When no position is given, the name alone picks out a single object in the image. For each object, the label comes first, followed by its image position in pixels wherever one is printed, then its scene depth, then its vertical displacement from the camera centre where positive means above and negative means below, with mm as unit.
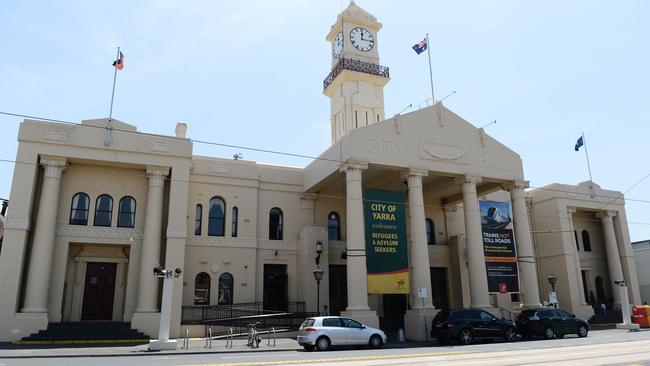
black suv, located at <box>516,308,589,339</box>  24359 -1105
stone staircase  21328 -1164
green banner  25875 +3240
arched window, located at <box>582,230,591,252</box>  40772 +4828
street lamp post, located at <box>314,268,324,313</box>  25172 +1545
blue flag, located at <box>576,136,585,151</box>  38094 +11987
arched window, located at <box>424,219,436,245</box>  34844 +5034
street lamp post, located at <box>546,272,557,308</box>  31281 +1322
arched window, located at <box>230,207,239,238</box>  29234 +4933
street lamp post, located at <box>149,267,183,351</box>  18906 -272
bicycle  20188 -1346
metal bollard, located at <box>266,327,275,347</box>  21691 -1540
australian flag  32281 +16528
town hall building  23953 +4550
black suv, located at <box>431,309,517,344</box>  22094 -1079
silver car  19625 -1179
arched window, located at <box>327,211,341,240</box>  32188 +5084
